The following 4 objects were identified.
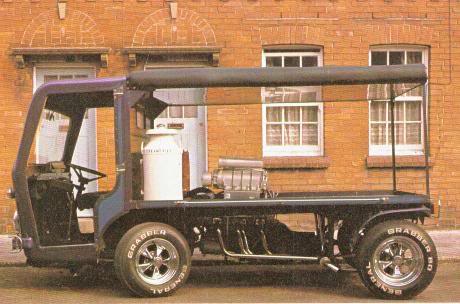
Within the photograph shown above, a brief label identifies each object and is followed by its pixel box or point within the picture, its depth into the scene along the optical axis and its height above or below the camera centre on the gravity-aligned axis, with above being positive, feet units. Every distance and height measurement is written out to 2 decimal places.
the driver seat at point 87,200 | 27.73 -2.36
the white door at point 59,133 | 27.73 +0.07
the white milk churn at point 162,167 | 26.05 -1.14
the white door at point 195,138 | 44.45 -0.32
